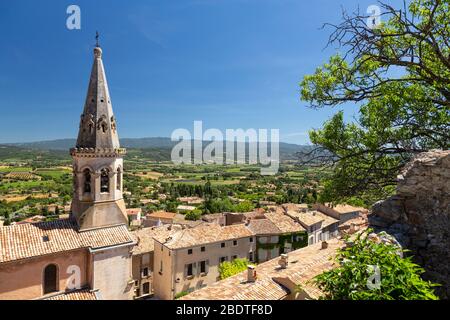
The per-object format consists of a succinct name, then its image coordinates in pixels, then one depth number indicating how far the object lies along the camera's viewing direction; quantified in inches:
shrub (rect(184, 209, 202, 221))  2637.8
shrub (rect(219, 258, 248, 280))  1071.7
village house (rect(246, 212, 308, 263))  1405.0
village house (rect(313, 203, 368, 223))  2255.2
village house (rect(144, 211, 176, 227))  2292.1
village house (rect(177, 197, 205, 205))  3909.2
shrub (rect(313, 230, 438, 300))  176.4
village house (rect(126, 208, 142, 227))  2608.3
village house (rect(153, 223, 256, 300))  1144.8
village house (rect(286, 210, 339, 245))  1612.8
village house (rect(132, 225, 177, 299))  1246.3
